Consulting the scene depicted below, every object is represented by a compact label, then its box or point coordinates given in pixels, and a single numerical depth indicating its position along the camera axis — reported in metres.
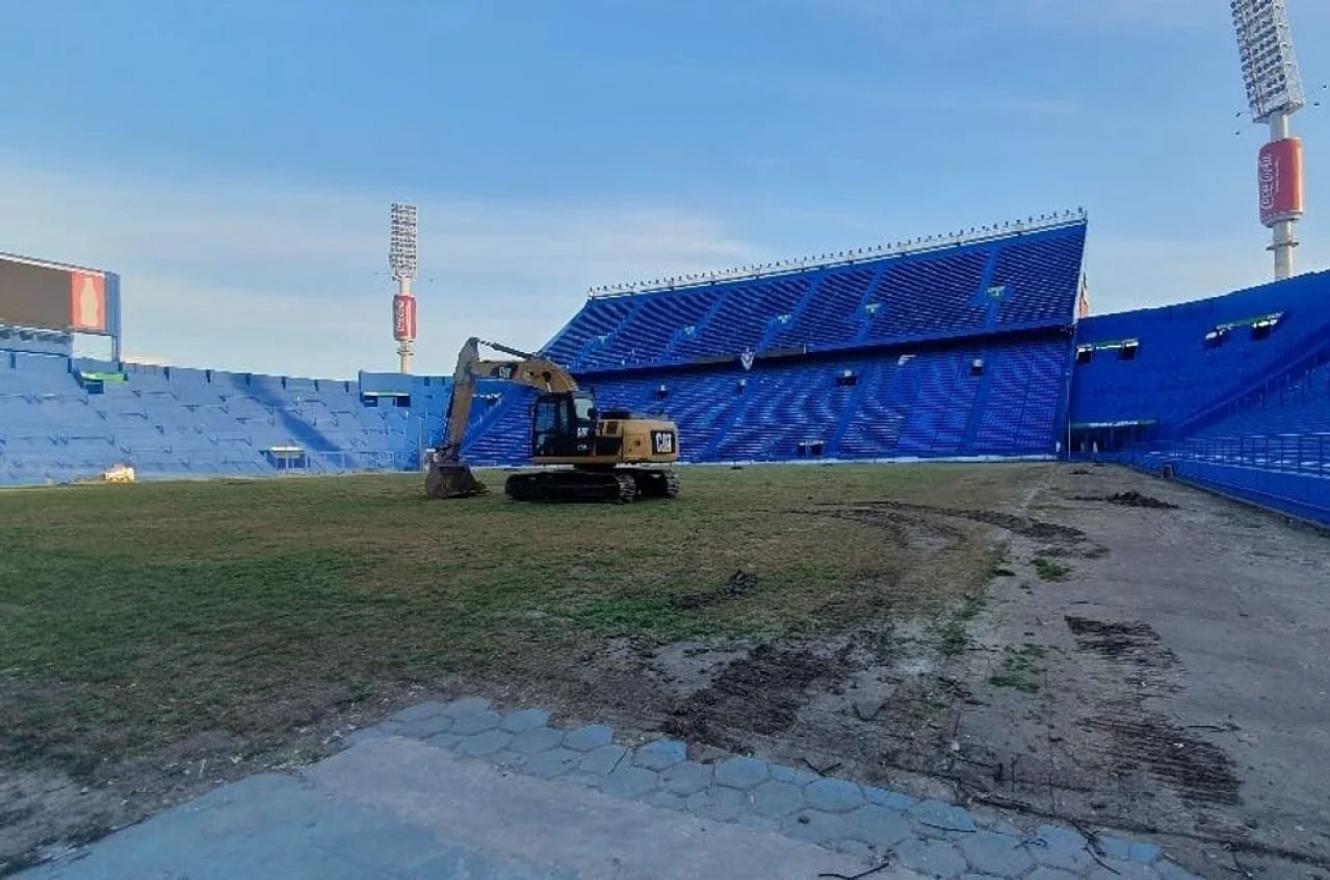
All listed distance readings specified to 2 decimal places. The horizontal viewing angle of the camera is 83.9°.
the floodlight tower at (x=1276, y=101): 47.50
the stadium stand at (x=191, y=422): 40.53
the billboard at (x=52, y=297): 43.34
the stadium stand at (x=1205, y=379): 20.09
